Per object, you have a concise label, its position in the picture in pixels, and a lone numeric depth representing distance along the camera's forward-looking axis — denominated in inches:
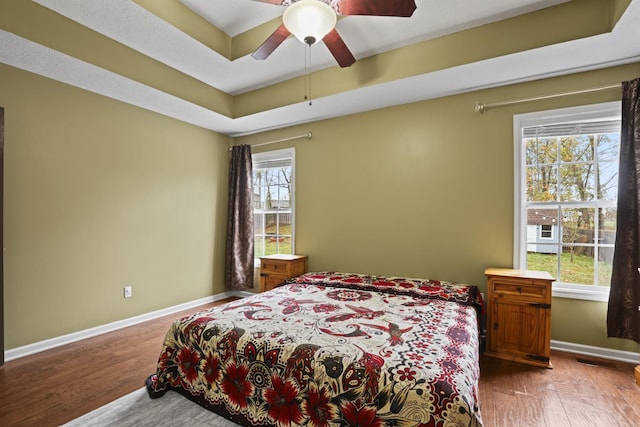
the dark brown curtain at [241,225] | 168.4
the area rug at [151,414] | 66.3
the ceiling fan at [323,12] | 64.6
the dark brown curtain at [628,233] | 90.2
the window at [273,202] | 163.0
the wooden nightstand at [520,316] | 92.4
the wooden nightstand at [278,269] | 141.9
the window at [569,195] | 100.7
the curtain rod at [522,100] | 97.7
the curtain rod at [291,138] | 152.5
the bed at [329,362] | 48.9
